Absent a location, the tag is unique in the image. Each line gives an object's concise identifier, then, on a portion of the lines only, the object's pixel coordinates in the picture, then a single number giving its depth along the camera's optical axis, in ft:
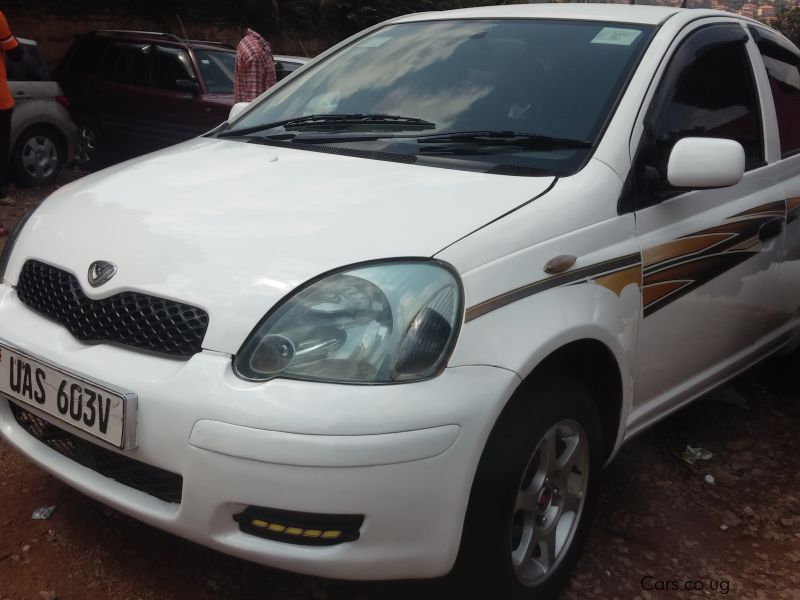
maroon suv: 28.86
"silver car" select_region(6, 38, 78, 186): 26.55
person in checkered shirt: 22.54
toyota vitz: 6.19
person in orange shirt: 20.15
